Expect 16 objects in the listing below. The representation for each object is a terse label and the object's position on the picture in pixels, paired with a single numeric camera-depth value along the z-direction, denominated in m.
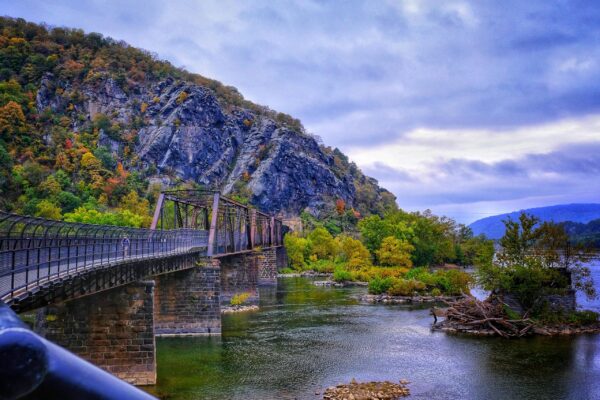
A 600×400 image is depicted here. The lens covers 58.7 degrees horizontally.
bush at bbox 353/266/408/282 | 65.00
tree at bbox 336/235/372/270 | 73.06
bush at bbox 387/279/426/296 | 52.00
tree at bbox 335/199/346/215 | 138.80
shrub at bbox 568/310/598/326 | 35.66
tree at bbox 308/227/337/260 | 93.69
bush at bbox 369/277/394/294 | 53.16
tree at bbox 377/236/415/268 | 74.00
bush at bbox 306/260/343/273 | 85.00
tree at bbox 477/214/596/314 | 36.75
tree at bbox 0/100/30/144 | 91.31
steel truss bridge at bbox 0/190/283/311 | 13.62
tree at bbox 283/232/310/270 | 91.37
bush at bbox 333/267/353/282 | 67.31
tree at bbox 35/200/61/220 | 63.62
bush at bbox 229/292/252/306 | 46.84
